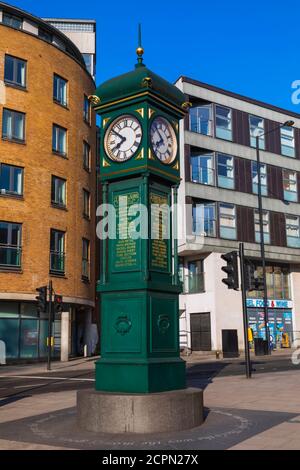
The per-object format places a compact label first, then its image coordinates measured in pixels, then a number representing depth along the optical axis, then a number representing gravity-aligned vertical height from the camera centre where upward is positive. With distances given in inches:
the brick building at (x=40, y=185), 1128.8 +320.5
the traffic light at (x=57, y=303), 968.3 +52.6
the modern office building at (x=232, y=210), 1421.0 +326.3
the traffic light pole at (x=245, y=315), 624.4 +17.2
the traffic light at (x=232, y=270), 612.7 +67.4
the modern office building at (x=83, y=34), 1988.2 +1072.5
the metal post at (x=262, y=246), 1224.9 +197.9
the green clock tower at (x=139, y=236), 339.6 +62.8
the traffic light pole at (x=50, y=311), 939.3 +36.8
